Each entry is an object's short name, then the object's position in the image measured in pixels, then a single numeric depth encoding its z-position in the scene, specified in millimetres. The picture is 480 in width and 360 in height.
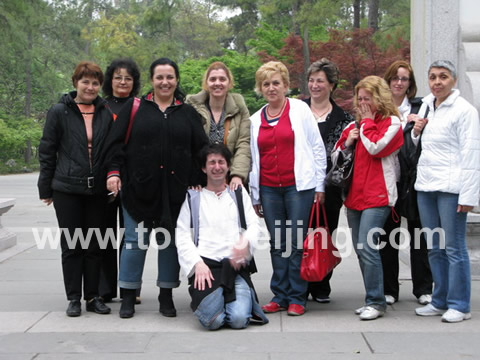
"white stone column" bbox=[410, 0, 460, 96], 6973
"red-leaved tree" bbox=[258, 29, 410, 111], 19438
